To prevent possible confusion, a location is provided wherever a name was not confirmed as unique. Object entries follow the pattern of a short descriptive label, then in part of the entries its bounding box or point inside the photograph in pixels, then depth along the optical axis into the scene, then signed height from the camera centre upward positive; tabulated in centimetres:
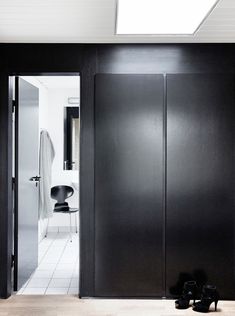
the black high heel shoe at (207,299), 243 -115
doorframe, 265 -10
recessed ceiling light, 188 +99
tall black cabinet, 261 -17
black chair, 457 -55
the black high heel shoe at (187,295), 247 -115
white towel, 429 -30
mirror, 495 +36
